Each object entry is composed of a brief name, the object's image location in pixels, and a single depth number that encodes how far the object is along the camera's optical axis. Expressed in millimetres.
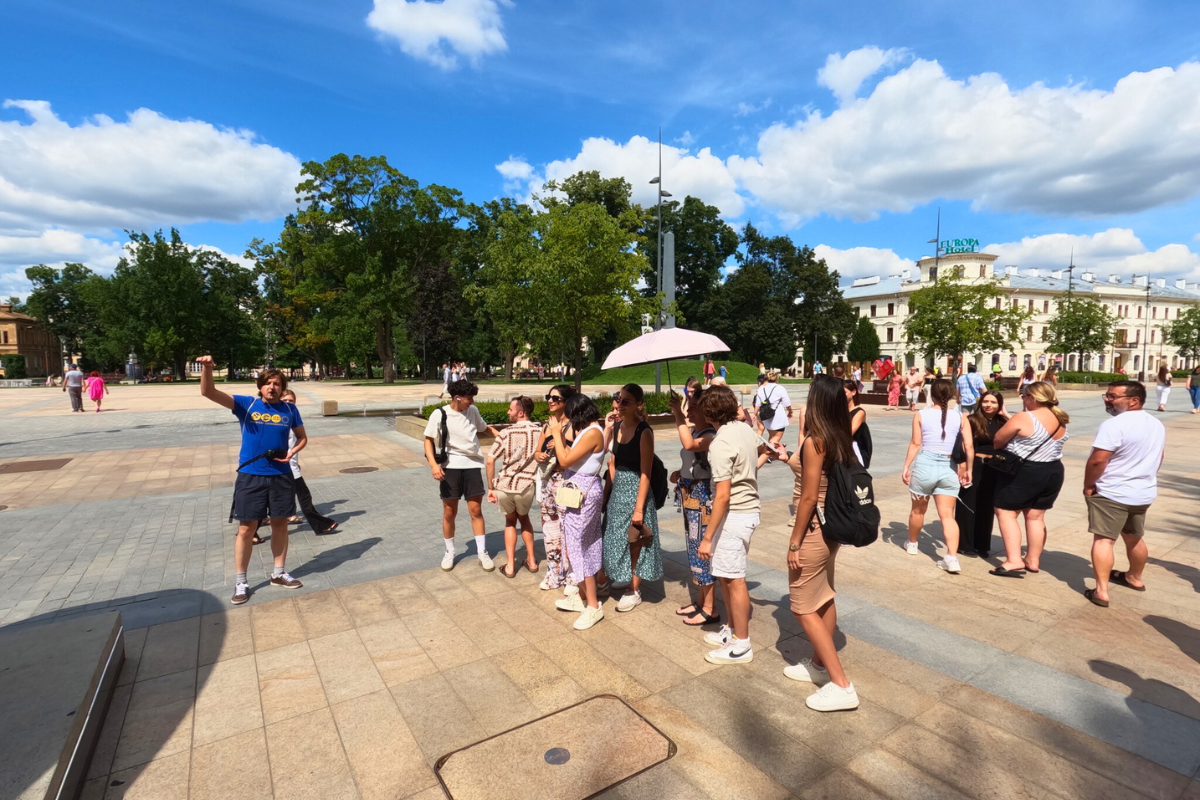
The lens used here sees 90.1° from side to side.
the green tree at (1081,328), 48250
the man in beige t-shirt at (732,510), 3492
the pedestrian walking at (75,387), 21547
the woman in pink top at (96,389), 22688
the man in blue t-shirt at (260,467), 4633
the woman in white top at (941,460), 5312
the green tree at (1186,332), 67438
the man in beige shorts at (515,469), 5328
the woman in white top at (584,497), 4215
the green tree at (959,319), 36812
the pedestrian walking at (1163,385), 20812
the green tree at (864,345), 71062
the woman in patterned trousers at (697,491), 4023
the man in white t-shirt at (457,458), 5383
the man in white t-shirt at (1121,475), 4430
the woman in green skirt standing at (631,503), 4363
